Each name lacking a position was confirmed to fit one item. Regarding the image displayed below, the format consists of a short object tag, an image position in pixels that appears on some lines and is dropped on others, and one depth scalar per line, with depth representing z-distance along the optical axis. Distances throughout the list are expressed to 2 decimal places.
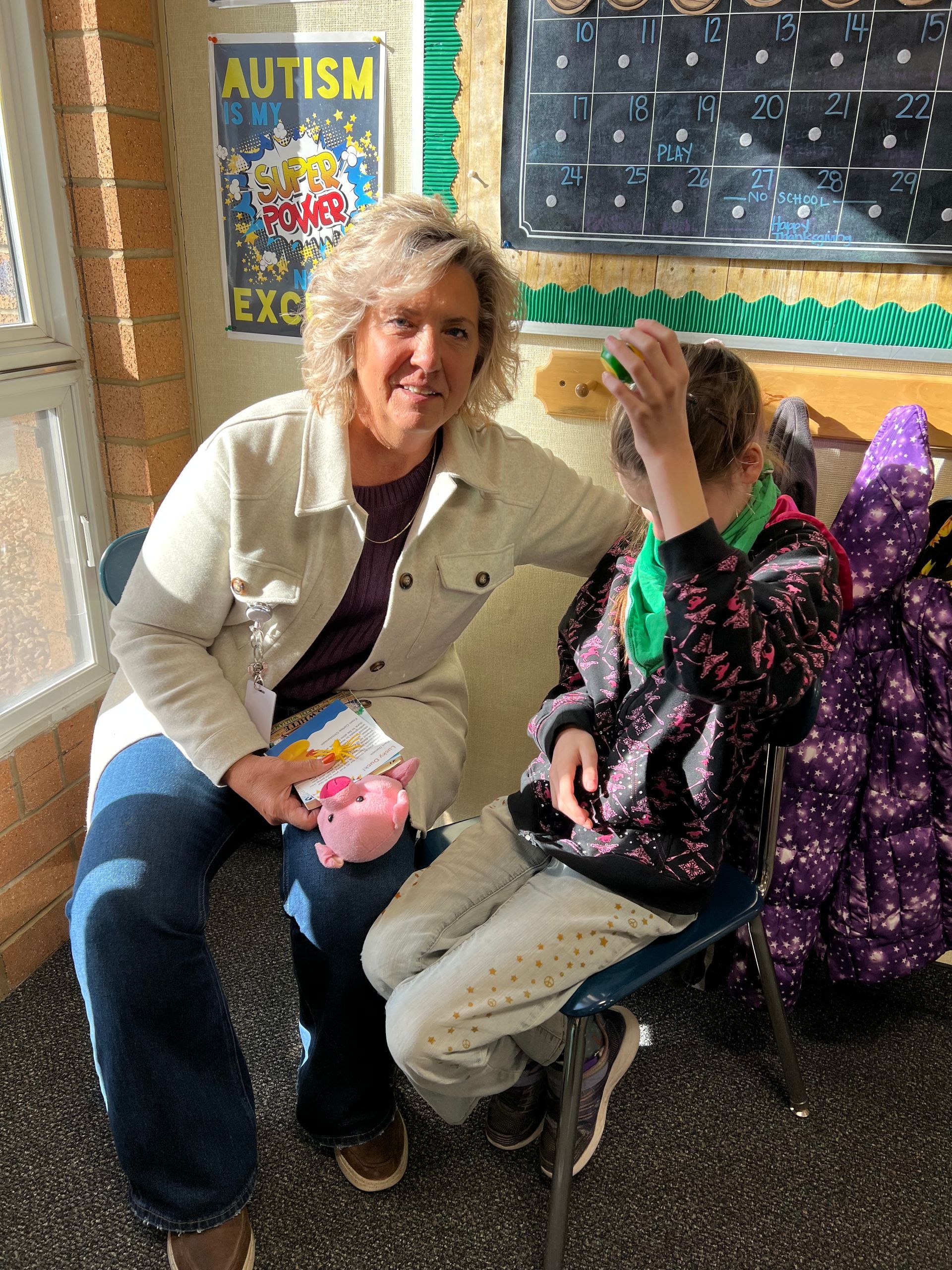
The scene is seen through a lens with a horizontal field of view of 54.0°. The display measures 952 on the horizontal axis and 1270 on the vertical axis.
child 1.05
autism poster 1.76
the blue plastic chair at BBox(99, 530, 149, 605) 1.66
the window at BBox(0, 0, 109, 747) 1.78
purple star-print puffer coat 1.50
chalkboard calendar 1.43
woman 1.34
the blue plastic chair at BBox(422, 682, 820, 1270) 1.25
